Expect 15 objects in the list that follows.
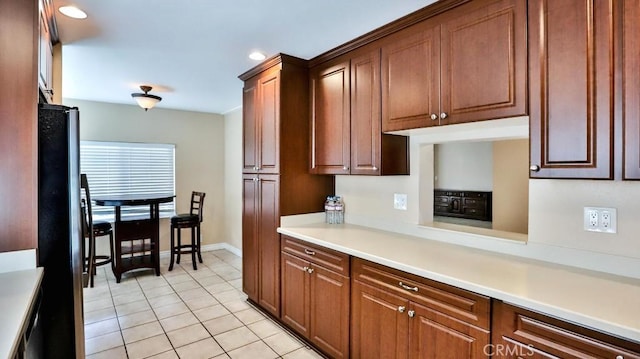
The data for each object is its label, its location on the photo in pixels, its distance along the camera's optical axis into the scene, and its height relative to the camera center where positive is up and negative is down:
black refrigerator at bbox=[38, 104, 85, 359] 1.65 -0.26
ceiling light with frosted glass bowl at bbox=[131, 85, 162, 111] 3.70 +0.94
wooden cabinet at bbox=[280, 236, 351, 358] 2.19 -0.87
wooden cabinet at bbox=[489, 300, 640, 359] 1.10 -0.60
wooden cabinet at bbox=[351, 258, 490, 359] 1.47 -0.72
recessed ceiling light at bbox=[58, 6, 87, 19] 2.01 +1.07
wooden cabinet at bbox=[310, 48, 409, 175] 2.40 +0.45
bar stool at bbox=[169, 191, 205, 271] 4.44 -0.65
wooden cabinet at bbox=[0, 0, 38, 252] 1.56 +0.27
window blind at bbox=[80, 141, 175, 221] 4.58 +0.13
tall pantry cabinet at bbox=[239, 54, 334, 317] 2.88 +0.12
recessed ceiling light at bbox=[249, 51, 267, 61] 2.76 +1.07
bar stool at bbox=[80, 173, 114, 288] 3.96 -0.68
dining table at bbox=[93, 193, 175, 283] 3.88 -0.70
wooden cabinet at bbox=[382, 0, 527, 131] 1.63 +0.64
